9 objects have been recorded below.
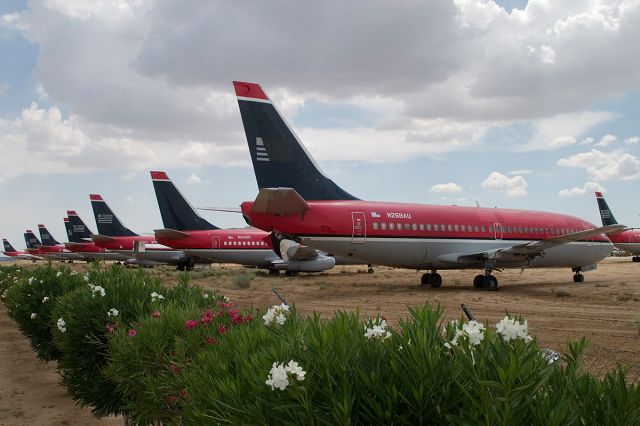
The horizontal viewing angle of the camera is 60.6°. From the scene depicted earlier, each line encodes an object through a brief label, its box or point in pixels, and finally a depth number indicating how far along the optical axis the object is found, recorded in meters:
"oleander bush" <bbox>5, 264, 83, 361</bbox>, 9.69
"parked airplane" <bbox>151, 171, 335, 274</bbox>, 37.41
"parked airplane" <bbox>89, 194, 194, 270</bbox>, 45.53
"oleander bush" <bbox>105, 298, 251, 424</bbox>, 4.37
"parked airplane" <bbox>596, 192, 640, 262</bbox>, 50.34
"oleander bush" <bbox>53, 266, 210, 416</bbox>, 6.50
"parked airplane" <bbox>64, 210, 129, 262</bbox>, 63.88
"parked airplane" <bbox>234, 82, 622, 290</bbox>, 19.58
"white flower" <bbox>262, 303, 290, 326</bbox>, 3.86
